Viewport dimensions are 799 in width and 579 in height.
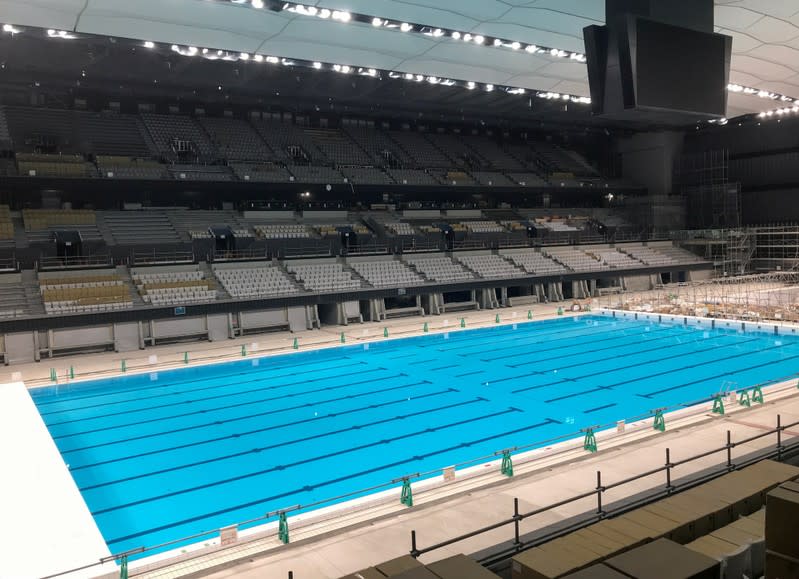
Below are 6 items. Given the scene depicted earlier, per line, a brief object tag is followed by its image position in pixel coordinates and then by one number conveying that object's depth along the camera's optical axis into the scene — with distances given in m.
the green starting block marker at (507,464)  7.63
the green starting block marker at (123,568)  5.53
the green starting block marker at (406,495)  6.87
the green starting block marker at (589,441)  8.48
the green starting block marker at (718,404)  9.83
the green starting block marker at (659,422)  9.20
